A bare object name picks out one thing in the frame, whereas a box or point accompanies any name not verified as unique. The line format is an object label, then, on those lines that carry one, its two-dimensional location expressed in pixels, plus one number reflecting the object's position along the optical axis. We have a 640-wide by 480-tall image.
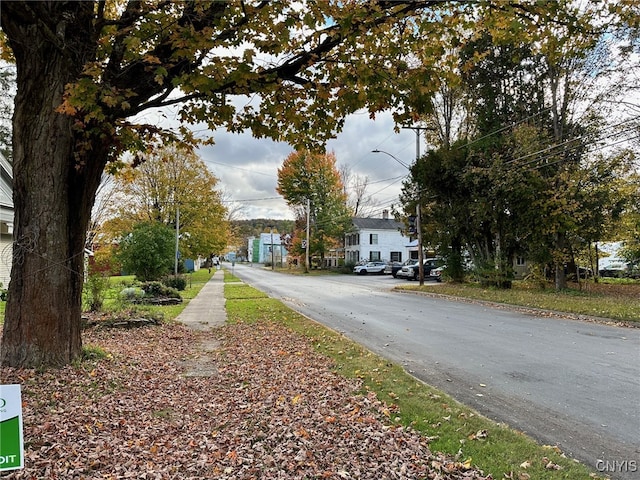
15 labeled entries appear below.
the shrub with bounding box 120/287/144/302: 14.48
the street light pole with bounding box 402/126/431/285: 24.58
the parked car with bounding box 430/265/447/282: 32.67
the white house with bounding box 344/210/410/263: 55.88
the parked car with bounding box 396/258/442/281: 34.94
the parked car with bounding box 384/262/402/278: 39.06
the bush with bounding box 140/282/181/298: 17.33
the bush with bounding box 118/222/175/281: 20.05
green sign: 2.32
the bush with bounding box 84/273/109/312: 11.88
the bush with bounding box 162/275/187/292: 23.17
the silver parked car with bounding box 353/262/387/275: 45.94
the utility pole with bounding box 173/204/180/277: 28.27
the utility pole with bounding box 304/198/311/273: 48.98
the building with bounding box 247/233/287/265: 112.68
